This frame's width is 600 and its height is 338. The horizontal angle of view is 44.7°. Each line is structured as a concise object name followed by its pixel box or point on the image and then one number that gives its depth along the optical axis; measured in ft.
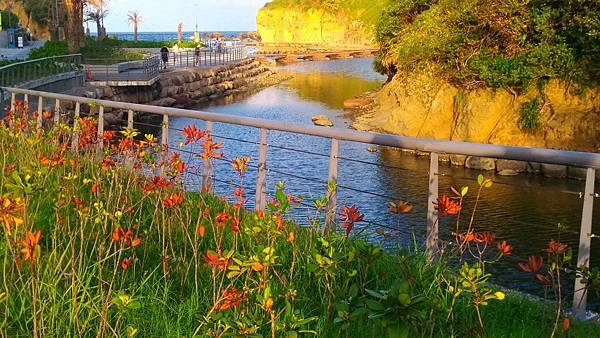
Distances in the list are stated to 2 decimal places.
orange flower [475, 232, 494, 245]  11.17
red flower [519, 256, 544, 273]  9.84
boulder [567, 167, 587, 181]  67.10
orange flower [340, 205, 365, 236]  10.95
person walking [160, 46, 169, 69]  155.63
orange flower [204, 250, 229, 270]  9.61
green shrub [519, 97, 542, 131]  73.82
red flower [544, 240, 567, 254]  10.61
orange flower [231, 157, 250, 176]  14.40
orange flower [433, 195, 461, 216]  10.94
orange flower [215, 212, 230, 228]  11.82
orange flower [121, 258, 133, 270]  11.07
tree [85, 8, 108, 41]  217.60
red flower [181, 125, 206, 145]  14.98
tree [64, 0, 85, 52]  120.57
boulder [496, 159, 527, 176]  71.82
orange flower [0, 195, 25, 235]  9.64
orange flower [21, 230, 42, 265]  9.21
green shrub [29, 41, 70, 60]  109.75
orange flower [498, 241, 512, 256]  11.22
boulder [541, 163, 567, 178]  69.62
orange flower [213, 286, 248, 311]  9.07
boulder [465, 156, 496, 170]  73.77
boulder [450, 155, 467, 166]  77.56
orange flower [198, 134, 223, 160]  14.67
